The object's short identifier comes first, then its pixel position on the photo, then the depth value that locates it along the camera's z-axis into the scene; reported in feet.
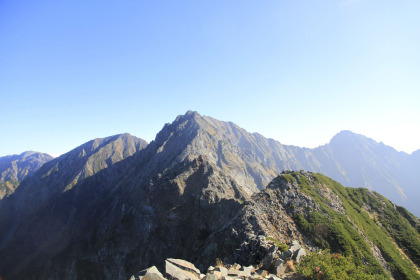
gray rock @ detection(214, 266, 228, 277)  48.19
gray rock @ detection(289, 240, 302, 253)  61.40
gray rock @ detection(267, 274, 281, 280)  45.00
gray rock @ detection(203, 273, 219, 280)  43.74
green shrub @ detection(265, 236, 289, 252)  66.60
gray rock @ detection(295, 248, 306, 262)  56.50
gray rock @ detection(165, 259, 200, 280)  44.78
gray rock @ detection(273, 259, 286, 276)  52.80
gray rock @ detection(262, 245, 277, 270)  58.16
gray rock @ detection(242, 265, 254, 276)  50.96
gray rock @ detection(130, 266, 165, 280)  42.72
